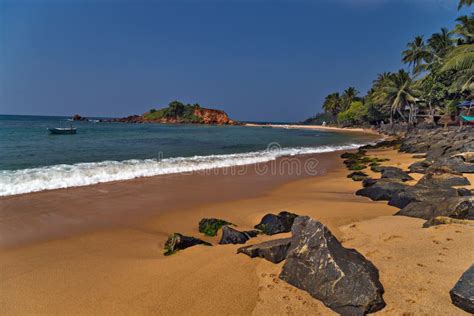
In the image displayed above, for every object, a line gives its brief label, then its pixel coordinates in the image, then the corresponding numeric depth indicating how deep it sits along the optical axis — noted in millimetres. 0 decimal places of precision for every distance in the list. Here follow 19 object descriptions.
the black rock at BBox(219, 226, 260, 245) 5266
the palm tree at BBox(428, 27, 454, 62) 41500
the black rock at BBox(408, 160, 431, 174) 12203
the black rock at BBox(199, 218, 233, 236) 6133
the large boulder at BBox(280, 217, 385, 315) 3008
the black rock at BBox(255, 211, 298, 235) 5861
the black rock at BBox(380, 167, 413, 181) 10562
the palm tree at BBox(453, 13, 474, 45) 31569
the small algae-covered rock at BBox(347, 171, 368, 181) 11880
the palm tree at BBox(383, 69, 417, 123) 50988
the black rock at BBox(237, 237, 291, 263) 4148
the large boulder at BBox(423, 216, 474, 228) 4742
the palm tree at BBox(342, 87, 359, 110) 102238
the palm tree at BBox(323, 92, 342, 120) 108125
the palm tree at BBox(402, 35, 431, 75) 45719
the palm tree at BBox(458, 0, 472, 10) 15039
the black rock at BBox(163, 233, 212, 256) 5004
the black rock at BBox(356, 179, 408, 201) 8109
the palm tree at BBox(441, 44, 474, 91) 14727
